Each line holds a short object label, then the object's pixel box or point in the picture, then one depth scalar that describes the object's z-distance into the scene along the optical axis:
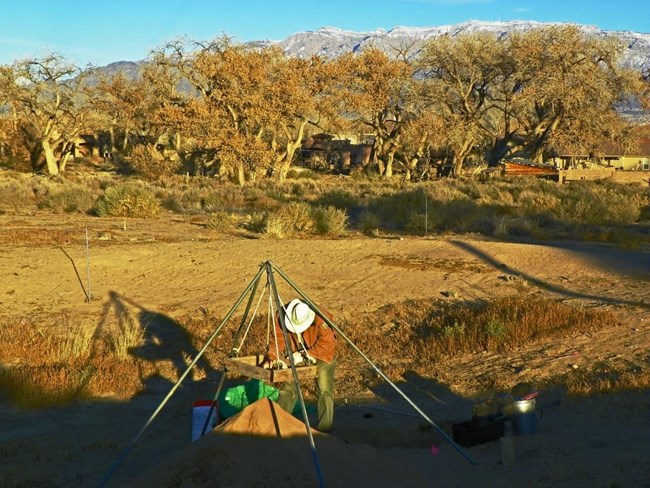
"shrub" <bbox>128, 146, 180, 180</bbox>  48.00
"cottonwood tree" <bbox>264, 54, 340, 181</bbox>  45.19
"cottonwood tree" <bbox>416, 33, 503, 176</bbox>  49.34
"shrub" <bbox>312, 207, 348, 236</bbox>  21.73
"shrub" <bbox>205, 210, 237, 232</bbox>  22.77
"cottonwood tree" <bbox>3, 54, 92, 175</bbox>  48.44
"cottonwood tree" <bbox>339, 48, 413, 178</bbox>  48.84
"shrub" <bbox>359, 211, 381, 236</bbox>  23.01
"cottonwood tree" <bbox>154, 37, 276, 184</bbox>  44.41
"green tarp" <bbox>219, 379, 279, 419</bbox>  7.60
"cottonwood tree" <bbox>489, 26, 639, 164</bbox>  47.19
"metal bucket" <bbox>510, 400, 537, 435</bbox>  7.61
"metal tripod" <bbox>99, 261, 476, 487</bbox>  6.46
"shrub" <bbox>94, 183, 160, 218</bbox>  25.69
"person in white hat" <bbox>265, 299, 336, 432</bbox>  7.32
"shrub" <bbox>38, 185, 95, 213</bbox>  27.64
